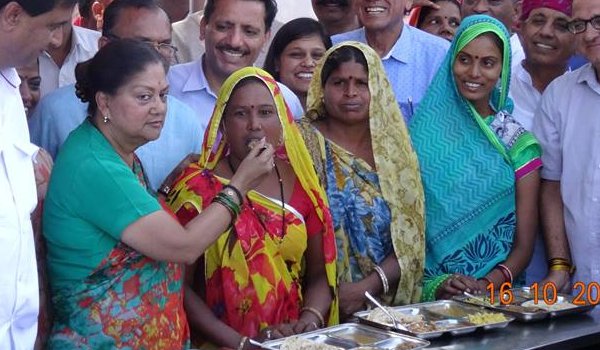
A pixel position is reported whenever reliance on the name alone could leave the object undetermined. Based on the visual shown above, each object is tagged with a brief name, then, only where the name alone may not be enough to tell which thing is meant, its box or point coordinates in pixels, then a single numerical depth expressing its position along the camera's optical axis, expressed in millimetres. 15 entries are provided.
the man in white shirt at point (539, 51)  8784
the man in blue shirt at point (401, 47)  8854
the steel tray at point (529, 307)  6914
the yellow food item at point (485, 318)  6677
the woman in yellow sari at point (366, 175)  7220
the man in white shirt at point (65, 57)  8265
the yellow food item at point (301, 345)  5914
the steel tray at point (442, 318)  6445
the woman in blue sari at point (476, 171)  7638
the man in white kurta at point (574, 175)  7642
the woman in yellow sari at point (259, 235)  6398
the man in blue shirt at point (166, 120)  6937
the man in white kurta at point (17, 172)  4814
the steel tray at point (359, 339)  6108
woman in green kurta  5449
